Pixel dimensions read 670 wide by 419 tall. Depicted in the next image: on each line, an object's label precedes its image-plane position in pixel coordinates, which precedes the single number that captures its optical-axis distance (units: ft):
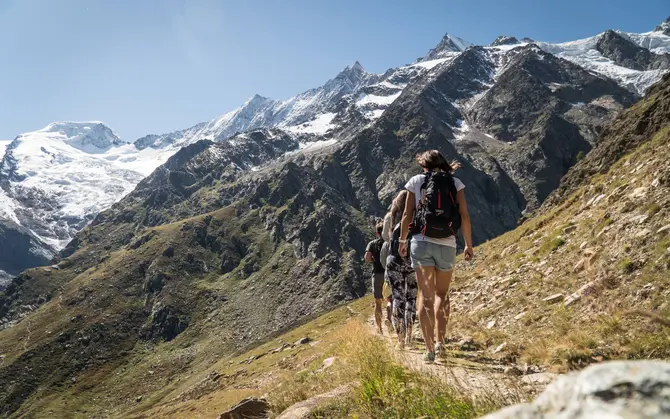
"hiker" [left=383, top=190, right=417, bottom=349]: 35.42
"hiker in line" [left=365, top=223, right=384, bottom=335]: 45.68
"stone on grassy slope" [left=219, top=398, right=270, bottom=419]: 28.89
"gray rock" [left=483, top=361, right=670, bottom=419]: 5.74
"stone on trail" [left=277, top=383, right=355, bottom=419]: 20.54
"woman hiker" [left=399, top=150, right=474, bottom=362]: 25.82
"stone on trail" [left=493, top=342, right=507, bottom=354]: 28.81
